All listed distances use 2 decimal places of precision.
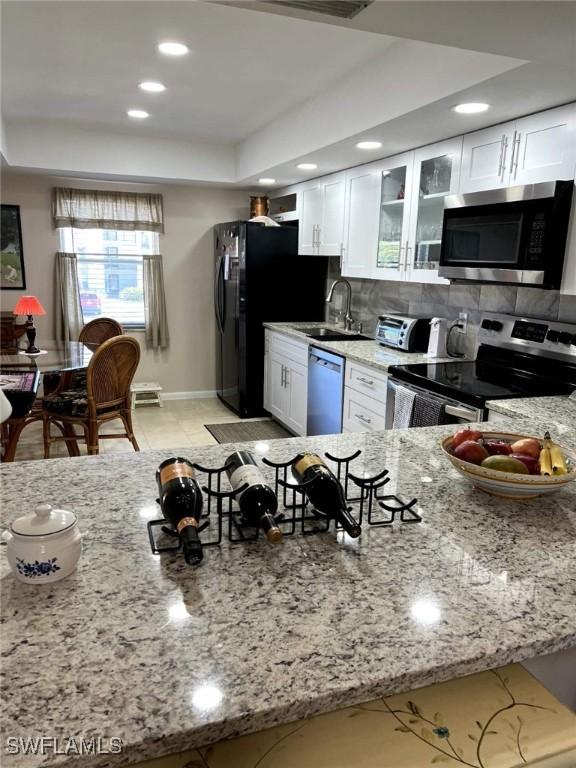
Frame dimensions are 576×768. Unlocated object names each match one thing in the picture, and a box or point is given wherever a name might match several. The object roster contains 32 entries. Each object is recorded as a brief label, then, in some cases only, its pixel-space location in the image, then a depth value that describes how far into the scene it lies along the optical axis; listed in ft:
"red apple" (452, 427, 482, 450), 4.91
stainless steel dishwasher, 12.68
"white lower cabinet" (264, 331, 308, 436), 14.60
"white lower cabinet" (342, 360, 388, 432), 10.90
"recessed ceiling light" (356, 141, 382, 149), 10.72
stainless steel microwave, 7.82
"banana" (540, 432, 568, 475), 4.47
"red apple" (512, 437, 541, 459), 4.74
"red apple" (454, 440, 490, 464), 4.66
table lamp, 12.61
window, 18.17
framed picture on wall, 16.97
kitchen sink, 14.52
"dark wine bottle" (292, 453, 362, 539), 3.92
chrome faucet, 15.94
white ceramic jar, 3.12
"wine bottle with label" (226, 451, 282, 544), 3.76
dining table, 11.15
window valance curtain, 17.39
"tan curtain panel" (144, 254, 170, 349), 18.69
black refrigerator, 16.22
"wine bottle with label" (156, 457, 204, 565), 3.34
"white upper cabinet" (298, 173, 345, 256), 14.30
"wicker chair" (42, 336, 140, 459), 11.18
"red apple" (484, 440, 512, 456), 4.84
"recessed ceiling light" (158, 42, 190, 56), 9.04
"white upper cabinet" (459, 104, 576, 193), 7.73
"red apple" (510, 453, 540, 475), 4.52
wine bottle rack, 3.81
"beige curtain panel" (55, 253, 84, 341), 17.62
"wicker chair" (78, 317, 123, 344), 15.49
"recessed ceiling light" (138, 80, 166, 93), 10.93
